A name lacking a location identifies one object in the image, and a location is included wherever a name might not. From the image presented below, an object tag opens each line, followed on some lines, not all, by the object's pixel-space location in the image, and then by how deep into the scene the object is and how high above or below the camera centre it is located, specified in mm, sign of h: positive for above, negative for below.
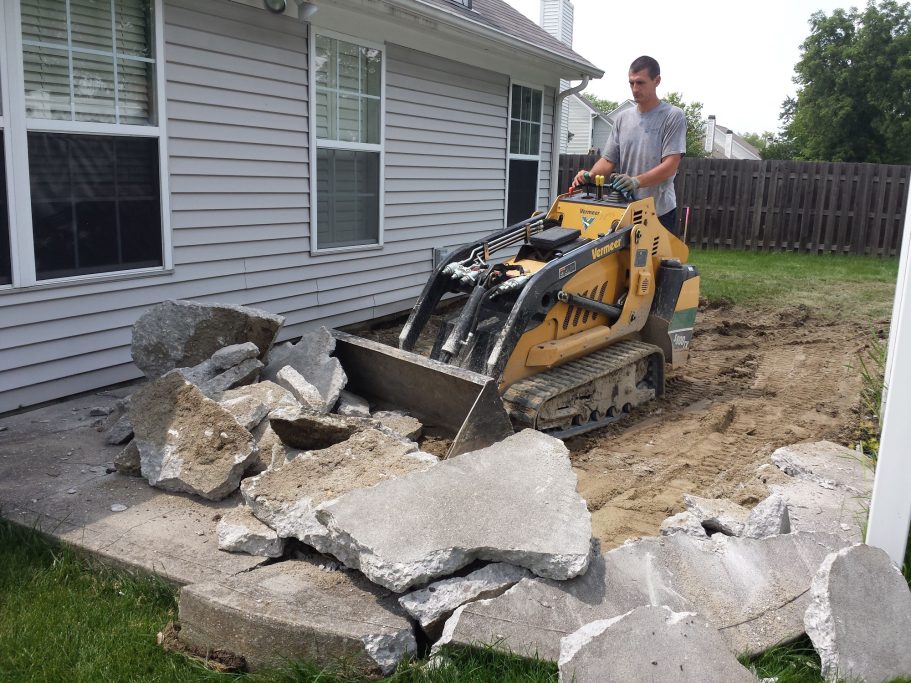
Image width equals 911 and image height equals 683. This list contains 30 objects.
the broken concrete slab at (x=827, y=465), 4441 -1473
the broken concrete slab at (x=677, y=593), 2941 -1495
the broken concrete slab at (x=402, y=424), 4828 -1369
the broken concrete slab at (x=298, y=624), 2904 -1545
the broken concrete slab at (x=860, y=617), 2904 -1483
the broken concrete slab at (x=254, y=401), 4418 -1192
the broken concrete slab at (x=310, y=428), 4246 -1231
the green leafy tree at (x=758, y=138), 86312 +6610
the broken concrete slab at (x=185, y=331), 5180 -931
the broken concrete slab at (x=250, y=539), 3496 -1485
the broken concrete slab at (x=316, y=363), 5027 -1124
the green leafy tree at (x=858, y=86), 33719 +4792
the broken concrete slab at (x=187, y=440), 4023 -1282
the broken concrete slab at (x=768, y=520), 3594 -1379
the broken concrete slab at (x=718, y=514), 3740 -1466
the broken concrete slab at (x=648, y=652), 2646 -1466
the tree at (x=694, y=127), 50947 +4855
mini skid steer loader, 5078 -962
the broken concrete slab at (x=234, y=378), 4863 -1150
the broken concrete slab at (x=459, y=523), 3080 -1288
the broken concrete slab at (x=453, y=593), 3006 -1465
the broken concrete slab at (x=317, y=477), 3475 -1305
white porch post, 3264 -1004
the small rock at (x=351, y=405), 4980 -1321
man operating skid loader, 6410 +385
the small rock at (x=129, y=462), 4285 -1439
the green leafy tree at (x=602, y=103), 78350 +8759
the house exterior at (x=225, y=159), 5297 +194
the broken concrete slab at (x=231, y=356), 5059 -1043
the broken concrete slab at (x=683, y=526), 3660 -1445
